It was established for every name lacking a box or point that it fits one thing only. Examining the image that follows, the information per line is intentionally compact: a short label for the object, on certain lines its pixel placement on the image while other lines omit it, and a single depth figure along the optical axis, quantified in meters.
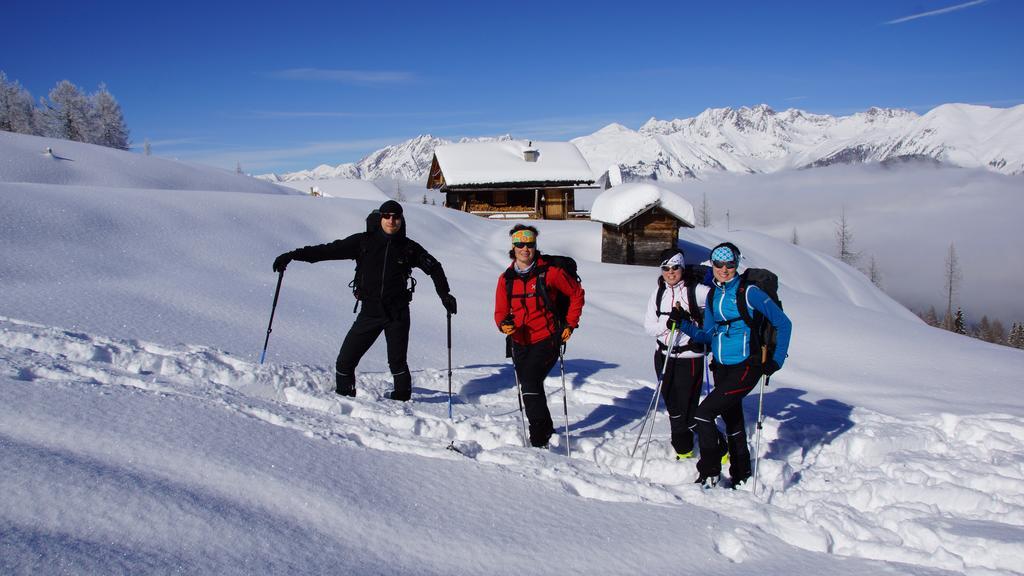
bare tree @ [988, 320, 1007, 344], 100.19
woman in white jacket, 5.36
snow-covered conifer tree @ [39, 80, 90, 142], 50.44
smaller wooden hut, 26.53
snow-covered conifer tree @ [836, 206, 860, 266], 69.56
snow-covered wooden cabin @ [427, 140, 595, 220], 38.19
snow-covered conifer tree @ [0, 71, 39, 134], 51.69
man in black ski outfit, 5.82
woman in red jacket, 5.31
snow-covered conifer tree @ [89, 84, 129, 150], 52.31
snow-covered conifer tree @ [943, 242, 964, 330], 73.91
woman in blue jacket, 4.84
